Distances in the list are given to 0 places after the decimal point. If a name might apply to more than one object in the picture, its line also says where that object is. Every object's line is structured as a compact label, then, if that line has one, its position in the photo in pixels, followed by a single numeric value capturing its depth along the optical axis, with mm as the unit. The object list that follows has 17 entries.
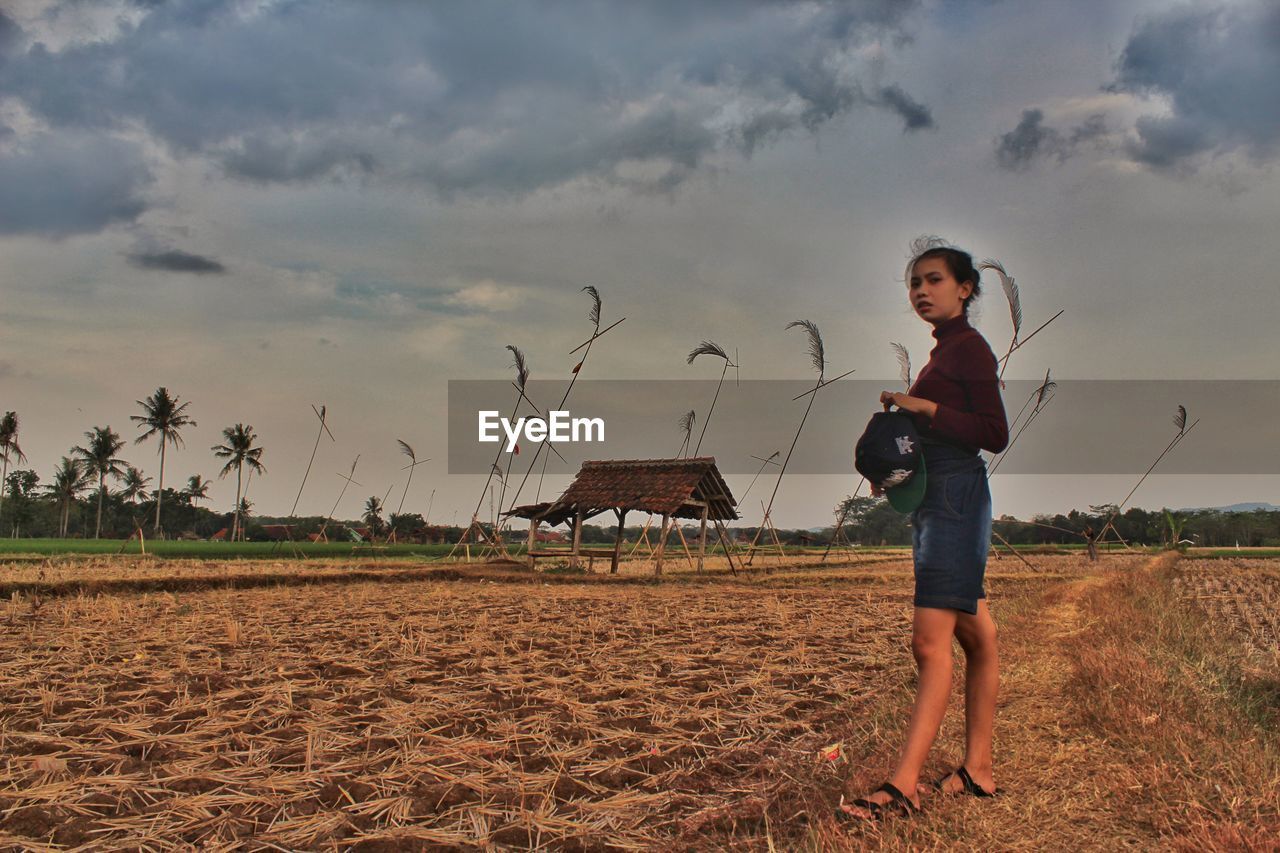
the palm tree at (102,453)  70625
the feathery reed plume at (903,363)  16812
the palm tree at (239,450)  63594
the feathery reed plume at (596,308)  20688
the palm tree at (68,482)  74625
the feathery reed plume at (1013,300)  12492
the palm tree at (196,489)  83000
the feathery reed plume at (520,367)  21656
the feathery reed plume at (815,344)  18969
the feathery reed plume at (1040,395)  14935
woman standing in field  2562
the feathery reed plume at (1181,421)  22467
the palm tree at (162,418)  59750
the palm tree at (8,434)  56531
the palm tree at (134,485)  85244
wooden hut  18984
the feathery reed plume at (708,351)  22047
